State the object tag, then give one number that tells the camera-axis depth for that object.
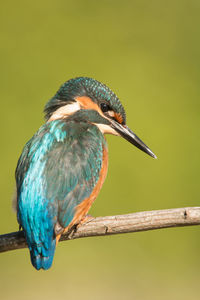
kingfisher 4.21
